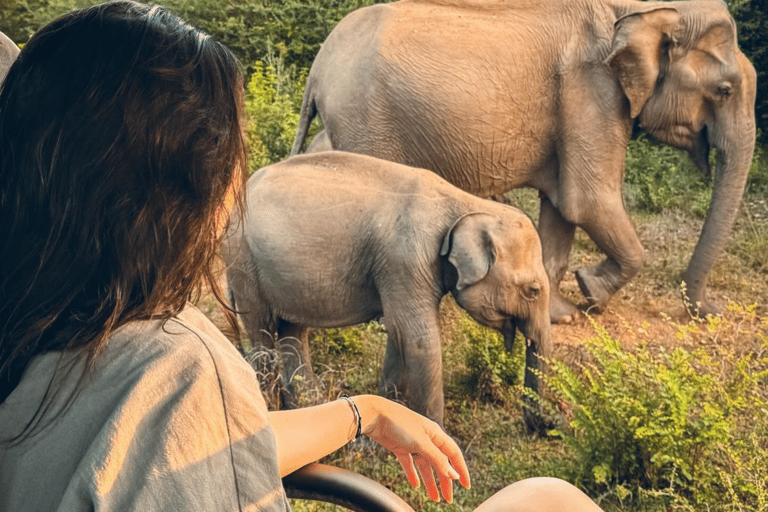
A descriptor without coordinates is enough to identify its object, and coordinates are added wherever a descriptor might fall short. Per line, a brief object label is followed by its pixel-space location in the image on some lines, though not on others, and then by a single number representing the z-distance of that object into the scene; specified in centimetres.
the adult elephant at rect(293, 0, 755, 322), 498
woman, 101
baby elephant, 371
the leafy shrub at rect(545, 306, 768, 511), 322
